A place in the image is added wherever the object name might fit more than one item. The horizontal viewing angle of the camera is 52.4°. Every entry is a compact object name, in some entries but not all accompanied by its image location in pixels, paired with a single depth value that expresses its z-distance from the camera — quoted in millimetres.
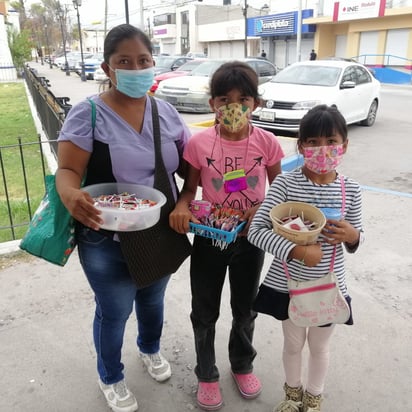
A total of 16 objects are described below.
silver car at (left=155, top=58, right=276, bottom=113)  11859
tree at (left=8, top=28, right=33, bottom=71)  30378
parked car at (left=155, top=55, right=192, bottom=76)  19252
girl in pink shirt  1908
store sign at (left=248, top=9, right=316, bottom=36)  34156
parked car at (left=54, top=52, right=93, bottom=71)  40712
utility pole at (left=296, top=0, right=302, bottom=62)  29719
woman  1734
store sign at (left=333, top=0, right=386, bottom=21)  28141
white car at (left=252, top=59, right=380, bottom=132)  8656
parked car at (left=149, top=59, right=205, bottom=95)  13945
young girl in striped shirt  1786
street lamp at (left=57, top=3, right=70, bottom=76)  35656
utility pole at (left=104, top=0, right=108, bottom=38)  33431
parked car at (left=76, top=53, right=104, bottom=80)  29928
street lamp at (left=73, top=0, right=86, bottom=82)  25512
